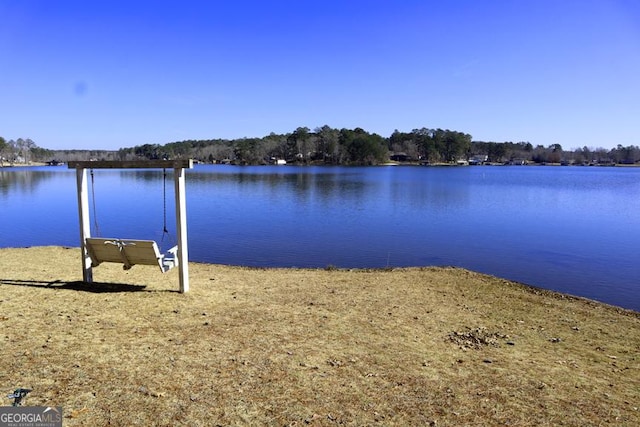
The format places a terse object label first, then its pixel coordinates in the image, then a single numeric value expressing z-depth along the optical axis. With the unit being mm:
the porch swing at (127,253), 7449
